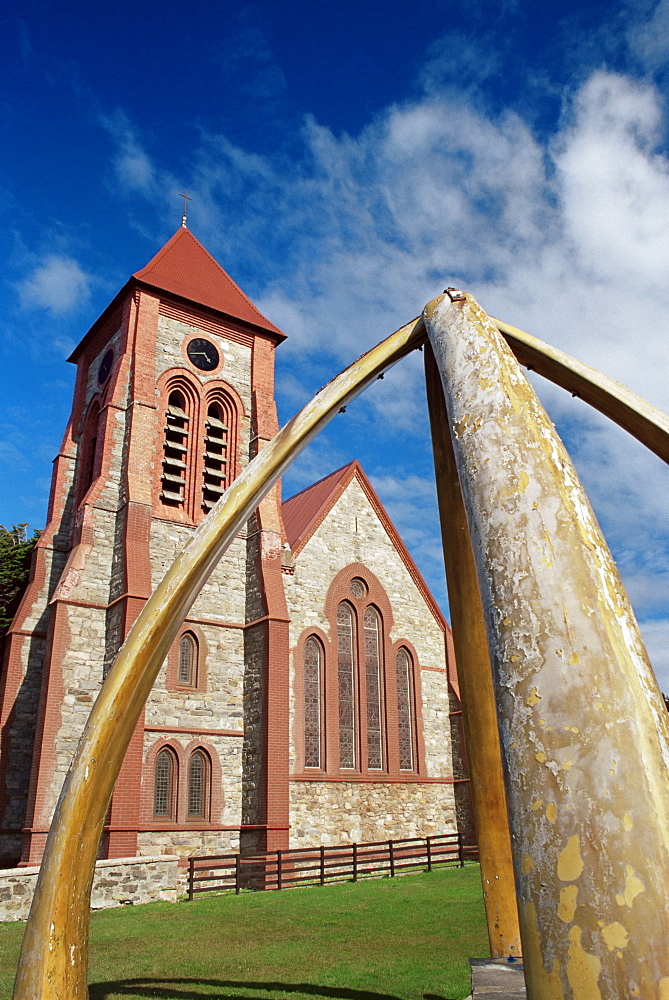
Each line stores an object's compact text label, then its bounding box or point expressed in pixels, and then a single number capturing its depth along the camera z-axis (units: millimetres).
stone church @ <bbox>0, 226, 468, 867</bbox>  21109
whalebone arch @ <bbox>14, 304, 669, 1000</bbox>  2244
